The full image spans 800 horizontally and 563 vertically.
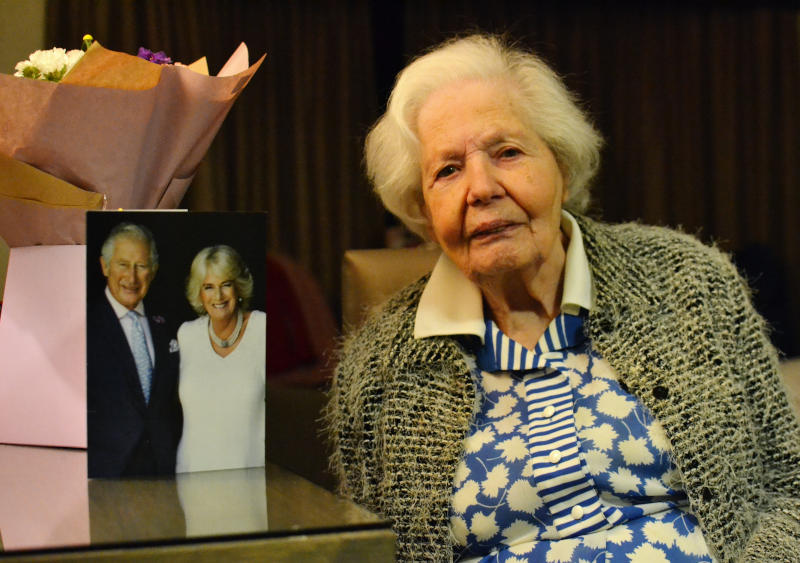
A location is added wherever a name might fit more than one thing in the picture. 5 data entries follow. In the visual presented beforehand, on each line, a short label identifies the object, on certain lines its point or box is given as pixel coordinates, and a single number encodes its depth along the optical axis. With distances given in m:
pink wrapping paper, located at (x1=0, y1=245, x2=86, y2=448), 0.97
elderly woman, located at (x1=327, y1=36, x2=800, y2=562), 1.28
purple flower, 1.08
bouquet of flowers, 0.90
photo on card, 0.81
